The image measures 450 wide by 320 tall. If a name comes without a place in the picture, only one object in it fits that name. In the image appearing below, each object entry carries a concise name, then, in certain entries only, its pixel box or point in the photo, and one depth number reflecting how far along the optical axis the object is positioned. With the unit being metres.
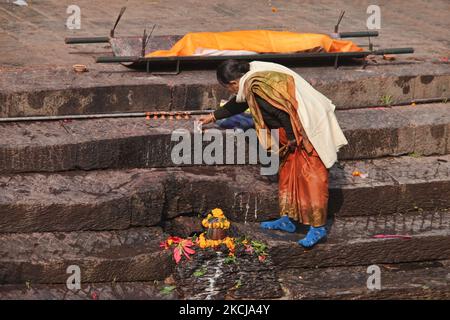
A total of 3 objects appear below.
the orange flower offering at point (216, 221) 14.98
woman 14.72
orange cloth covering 18.28
